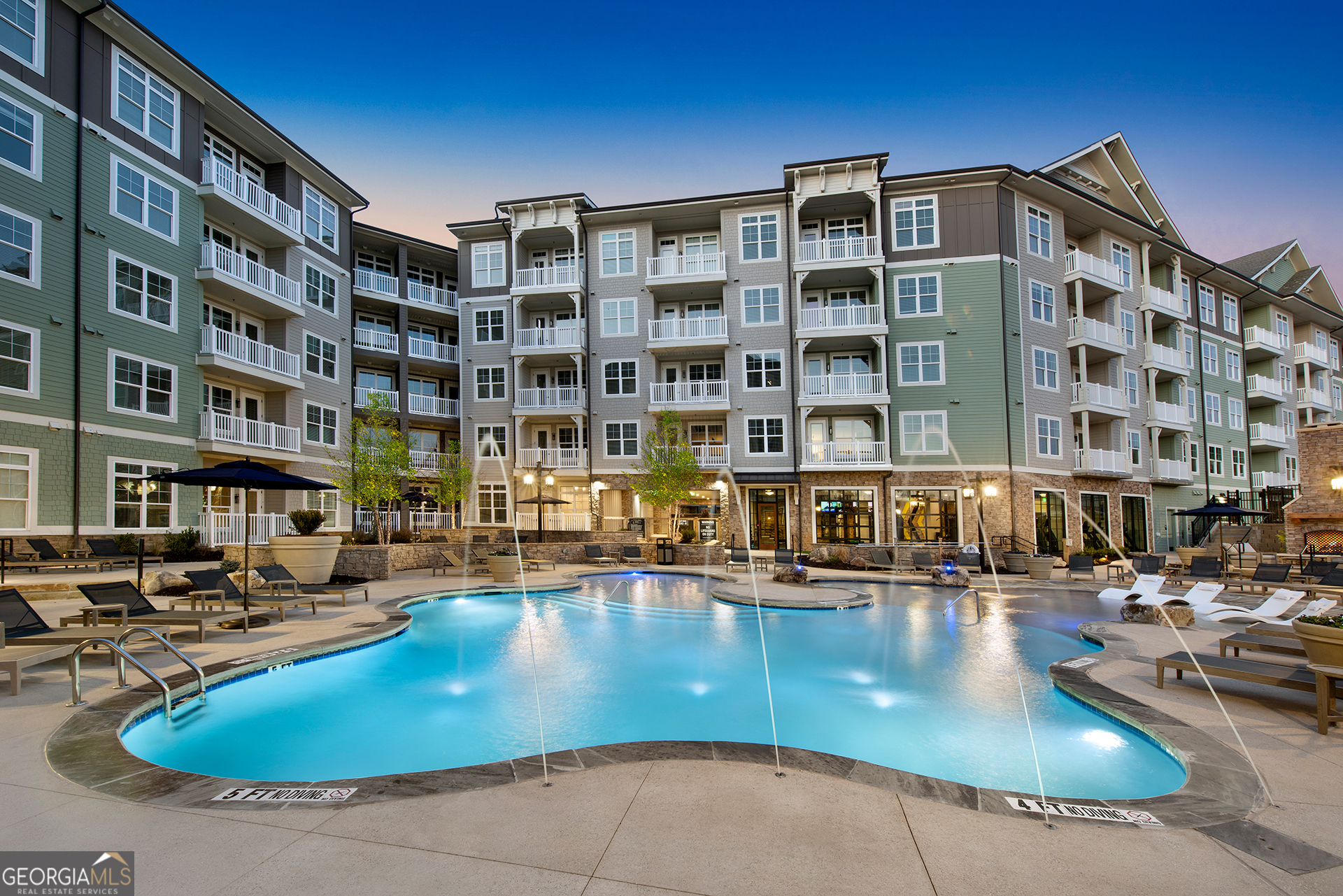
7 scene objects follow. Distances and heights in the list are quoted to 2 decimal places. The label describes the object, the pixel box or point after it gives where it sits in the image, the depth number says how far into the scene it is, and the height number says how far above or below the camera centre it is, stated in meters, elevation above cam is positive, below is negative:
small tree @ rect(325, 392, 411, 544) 20.02 +0.44
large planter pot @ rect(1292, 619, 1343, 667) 5.50 -1.58
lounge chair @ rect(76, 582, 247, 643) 8.58 -1.76
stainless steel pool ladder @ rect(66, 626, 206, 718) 5.59 -1.78
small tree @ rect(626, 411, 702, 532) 24.48 +0.24
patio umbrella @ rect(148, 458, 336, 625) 9.99 +0.08
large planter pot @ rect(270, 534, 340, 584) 13.73 -1.63
